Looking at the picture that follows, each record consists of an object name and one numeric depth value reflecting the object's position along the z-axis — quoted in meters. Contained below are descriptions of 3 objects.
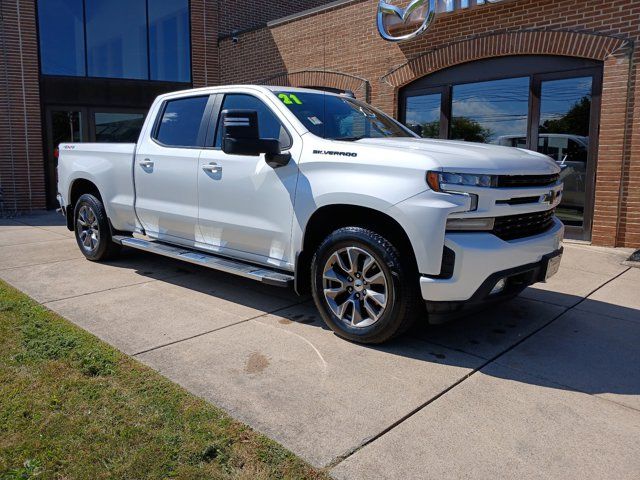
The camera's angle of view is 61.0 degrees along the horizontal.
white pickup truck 3.62
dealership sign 9.10
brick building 7.87
